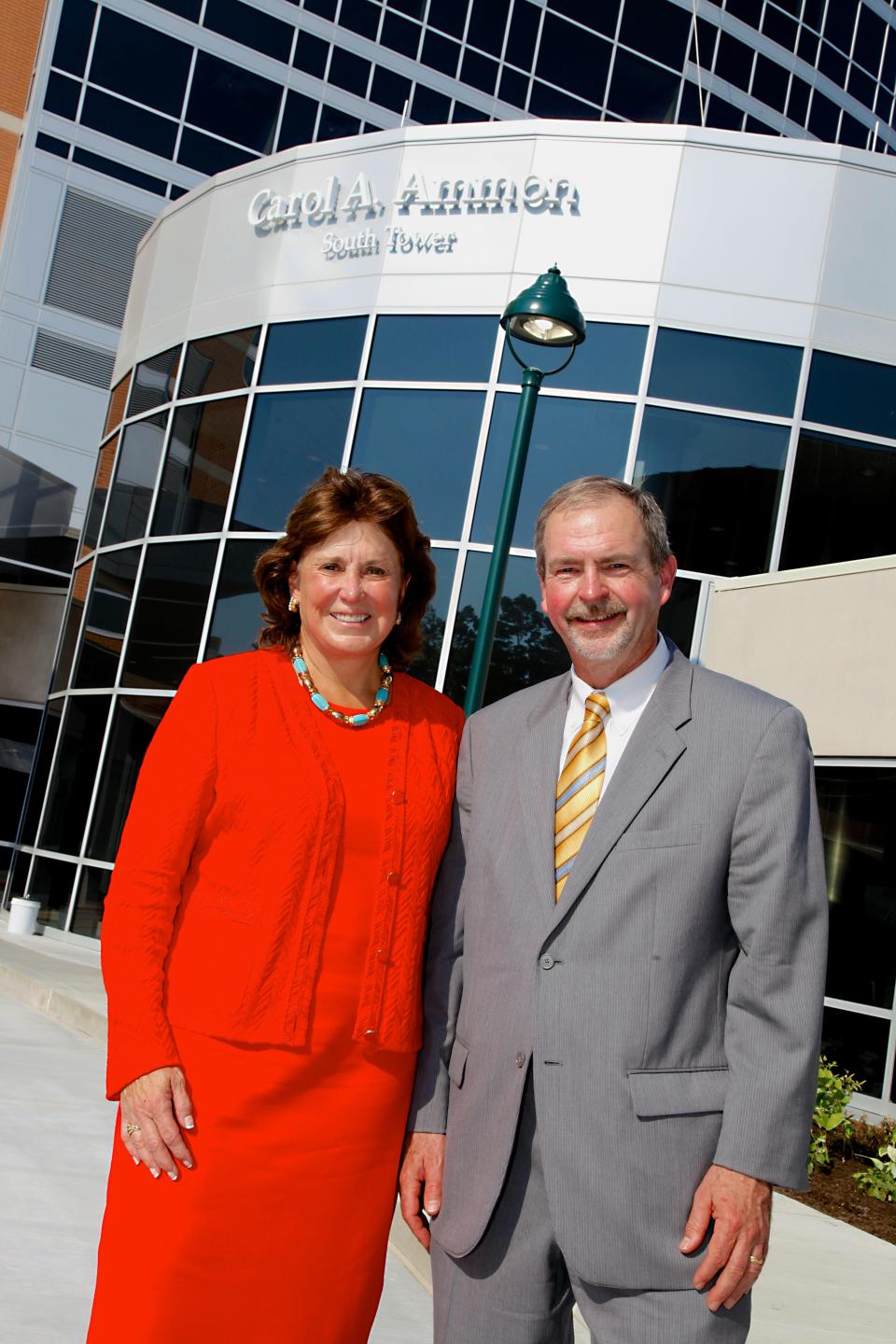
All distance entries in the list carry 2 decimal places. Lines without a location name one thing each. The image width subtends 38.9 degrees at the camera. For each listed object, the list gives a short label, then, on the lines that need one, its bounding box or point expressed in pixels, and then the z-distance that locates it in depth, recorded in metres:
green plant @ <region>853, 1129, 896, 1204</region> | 7.10
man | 2.36
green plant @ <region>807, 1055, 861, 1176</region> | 7.62
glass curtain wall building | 25.08
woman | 2.64
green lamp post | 7.08
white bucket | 15.26
